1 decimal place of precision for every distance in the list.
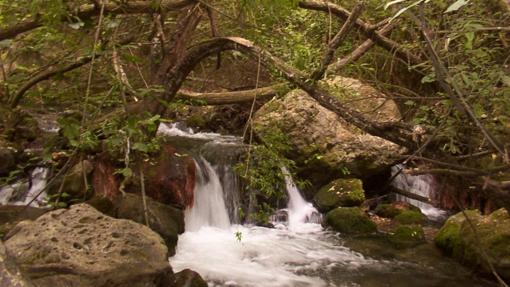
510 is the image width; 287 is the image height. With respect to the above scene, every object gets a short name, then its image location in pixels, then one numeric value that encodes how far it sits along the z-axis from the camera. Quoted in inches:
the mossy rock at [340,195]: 316.2
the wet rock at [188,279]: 169.8
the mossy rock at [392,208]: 318.3
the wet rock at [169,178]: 262.7
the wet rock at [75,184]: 256.5
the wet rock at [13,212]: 244.4
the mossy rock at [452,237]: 253.3
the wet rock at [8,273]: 71.1
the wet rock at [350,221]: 294.2
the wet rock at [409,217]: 311.4
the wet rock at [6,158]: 281.7
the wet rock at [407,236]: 273.6
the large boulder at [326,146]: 334.0
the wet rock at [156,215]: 227.9
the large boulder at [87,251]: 137.1
